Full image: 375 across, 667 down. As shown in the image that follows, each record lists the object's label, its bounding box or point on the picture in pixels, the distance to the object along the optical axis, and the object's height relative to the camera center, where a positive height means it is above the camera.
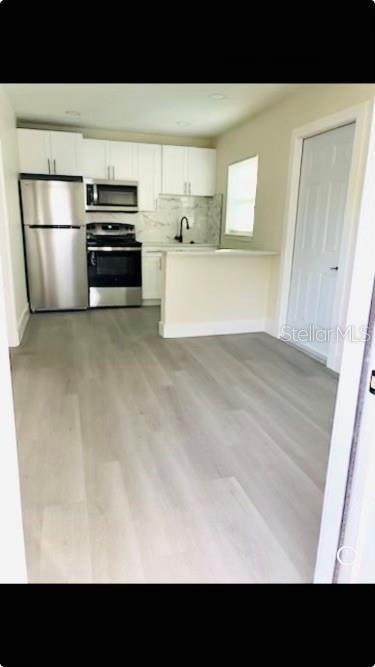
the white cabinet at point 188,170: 5.94 +0.70
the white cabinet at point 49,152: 5.16 +0.80
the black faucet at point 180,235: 6.36 -0.24
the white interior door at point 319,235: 3.49 -0.11
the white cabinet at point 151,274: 5.88 -0.78
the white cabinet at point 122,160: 5.66 +0.78
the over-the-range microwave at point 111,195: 5.63 +0.30
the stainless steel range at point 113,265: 5.58 -0.63
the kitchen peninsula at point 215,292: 4.29 -0.76
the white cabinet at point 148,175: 5.81 +0.60
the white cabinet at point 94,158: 5.55 +0.78
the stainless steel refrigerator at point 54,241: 5.05 -0.31
